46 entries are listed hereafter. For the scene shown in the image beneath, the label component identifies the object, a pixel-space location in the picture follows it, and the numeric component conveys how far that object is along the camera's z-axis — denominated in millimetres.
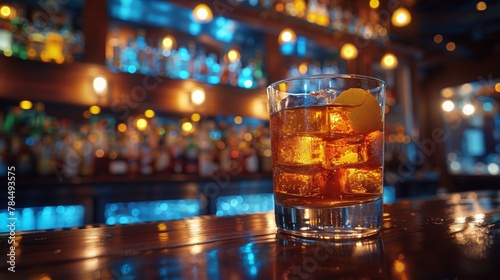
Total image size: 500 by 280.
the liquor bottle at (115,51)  2219
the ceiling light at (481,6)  3079
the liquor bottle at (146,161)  2186
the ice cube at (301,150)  494
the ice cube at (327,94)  504
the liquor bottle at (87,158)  1986
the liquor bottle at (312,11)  2881
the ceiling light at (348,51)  2799
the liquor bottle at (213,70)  2650
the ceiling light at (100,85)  1968
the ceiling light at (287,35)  2483
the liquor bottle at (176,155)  2293
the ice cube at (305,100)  499
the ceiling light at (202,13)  2107
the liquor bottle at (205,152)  2325
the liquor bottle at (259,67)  2861
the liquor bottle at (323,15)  2912
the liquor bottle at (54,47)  2002
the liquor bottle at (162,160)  2260
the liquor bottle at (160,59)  2432
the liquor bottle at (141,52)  2395
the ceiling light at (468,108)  4551
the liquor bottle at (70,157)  1897
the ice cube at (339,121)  496
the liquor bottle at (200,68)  2594
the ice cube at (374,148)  509
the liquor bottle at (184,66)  2500
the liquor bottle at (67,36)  2055
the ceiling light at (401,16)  2398
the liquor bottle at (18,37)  1939
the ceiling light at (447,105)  4230
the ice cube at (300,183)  474
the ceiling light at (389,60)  2990
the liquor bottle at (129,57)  2291
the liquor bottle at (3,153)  1752
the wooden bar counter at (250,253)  306
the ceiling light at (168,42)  2574
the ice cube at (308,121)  496
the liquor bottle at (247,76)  2752
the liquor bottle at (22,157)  1833
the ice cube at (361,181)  475
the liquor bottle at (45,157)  1872
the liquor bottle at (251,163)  2533
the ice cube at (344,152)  487
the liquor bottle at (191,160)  2330
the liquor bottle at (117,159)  2057
